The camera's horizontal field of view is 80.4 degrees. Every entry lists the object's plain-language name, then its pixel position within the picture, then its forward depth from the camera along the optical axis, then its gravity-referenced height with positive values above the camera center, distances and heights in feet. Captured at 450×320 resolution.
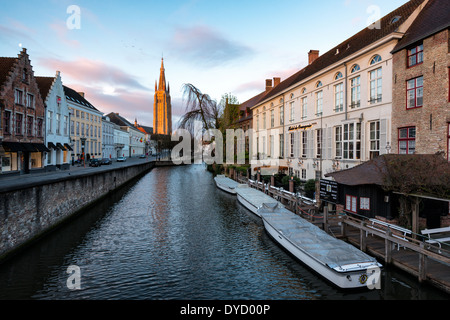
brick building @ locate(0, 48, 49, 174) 81.87 +14.33
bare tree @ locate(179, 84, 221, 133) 127.85 +24.80
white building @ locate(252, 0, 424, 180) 56.75 +15.53
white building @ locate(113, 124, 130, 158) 245.94 +18.58
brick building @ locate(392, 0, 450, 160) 43.91 +13.84
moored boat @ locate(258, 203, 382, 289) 28.02 -11.00
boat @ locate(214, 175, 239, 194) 93.04 -8.67
